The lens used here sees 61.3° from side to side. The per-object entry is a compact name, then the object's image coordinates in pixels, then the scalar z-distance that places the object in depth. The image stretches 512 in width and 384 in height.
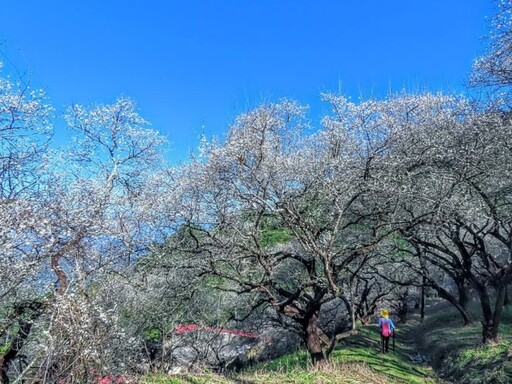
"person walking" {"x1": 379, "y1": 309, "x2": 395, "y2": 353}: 14.74
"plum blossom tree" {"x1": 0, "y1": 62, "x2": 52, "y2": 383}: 6.40
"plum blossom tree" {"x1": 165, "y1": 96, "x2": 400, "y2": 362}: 10.05
